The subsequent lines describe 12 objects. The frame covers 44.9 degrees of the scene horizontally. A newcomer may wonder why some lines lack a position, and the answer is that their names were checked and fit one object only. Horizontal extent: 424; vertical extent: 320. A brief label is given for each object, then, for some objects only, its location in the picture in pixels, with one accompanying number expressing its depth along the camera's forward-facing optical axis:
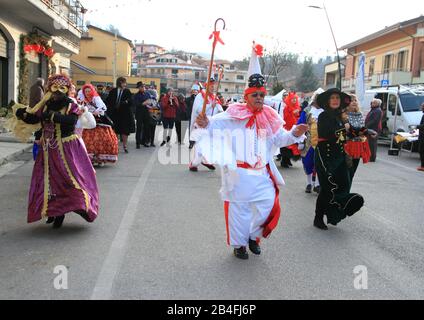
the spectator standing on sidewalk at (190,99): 15.71
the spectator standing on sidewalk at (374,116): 15.37
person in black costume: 6.43
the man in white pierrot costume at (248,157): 5.08
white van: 18.38
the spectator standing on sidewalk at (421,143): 13.01
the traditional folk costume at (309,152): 8.13
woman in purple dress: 5.79
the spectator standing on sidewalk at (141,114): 15.27
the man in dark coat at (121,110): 13.65
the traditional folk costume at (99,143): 10.99
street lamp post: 28.57
